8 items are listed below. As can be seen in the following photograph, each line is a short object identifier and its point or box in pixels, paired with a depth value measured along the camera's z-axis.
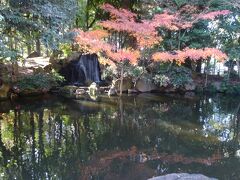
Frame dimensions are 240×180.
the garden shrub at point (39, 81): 8.48
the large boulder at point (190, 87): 10.27
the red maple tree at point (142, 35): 8.29
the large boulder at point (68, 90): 9.30
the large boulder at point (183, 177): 2.86
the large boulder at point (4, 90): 8.19
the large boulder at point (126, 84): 9.44
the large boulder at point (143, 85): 9.88
